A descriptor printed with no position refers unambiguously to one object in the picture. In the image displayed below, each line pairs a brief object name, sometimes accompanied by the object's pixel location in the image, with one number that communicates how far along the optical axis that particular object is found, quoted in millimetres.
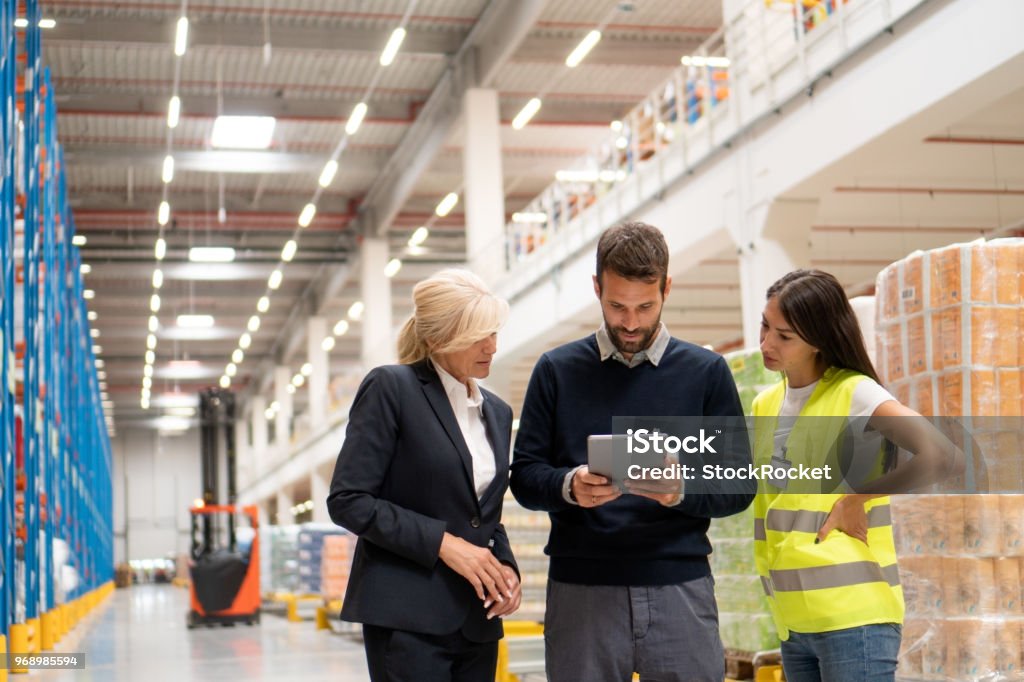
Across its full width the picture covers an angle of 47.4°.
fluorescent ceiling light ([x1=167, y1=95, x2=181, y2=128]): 22625
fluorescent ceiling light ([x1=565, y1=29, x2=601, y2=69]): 20966
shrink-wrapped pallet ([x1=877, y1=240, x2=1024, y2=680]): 4859
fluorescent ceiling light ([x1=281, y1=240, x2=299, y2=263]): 32000
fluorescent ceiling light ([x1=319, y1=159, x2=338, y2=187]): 26016
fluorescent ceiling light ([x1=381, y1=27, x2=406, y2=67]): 20406
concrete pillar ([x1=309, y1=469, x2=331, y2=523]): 36588
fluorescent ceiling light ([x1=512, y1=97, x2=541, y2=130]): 23984
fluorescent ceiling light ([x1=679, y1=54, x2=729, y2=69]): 15312
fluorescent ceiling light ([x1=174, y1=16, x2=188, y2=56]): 19312
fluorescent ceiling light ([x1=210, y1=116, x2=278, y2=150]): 23891
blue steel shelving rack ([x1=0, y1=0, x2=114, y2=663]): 9078
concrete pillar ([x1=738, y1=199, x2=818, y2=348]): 13008
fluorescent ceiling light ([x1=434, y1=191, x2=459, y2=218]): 29062
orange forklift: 20203
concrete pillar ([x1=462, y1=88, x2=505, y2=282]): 22453
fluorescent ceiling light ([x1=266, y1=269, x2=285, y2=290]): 33862
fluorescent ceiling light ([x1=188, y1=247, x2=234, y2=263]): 32062
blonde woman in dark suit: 2672
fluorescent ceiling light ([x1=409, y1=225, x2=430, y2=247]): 31469
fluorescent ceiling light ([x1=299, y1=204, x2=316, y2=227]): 29453
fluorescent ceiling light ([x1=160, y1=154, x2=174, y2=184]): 25203
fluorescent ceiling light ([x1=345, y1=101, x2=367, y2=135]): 23141
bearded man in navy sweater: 2639
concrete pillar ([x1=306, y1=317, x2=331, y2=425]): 37656
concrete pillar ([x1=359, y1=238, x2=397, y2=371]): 30531
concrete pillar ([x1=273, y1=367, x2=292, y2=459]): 44219
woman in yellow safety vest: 2645
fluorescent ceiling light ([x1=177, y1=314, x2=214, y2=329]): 40156
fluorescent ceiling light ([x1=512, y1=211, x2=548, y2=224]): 23625
